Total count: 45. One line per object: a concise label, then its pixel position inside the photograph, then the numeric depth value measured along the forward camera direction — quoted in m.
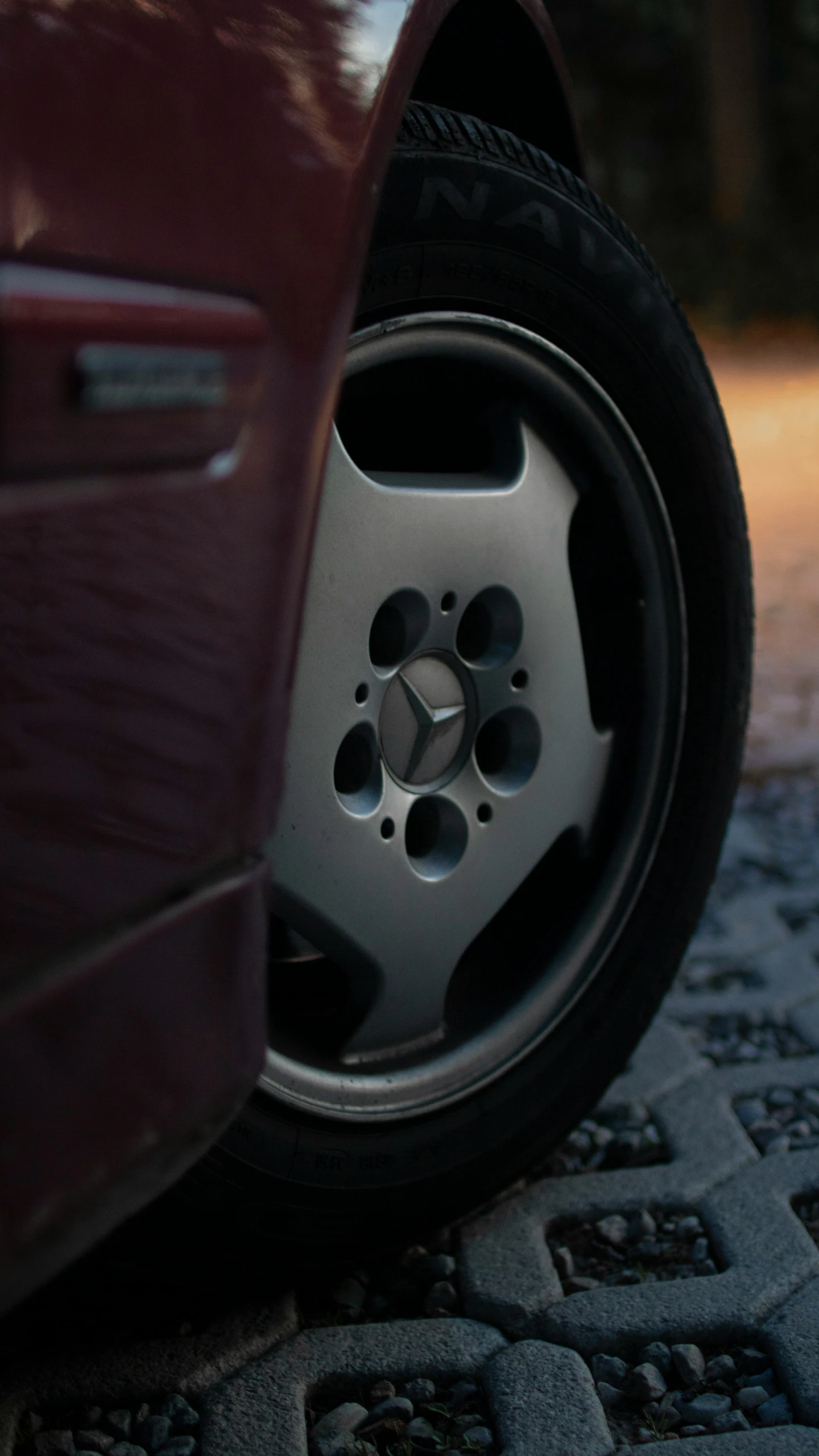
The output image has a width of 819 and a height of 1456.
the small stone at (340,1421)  1.21
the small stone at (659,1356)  1.29
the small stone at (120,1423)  1.21
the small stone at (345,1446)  1.18
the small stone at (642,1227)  1.51
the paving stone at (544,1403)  1.18
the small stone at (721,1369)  1.28
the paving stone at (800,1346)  1.22
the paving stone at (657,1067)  1.80
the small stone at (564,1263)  1.44
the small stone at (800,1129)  1.70
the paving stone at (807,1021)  1.96
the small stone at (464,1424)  1.22
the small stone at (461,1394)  1.25
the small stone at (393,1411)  1.23
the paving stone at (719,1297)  1.32
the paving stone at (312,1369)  1.20
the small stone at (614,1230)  1.50
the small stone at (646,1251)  1.47
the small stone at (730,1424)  1.21
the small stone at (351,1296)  1.39
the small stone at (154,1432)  1.20
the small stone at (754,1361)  1.29
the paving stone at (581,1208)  1.36
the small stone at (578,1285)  1.41
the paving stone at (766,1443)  1.16
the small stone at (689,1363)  1.27
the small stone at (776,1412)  1.21
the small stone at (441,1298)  1.39
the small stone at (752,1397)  1.24
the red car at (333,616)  0.80
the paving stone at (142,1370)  1.25
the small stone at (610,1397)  1.25
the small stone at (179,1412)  1.22
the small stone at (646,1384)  1.25
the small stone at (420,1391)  1.25
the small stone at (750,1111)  1.73
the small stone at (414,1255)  1.46
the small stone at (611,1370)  1.27
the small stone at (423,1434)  1.20
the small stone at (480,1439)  1.19
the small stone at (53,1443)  1.19
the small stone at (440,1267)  1.43
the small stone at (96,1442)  1.19
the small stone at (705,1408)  1.22
